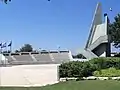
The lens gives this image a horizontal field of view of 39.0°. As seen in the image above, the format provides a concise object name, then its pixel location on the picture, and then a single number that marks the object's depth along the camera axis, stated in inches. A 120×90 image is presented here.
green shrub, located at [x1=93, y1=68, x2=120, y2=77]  514.8
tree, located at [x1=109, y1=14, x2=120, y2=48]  1274.4
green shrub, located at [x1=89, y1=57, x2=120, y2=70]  621.1
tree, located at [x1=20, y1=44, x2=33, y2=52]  2850.4
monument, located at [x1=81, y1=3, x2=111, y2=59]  1350.8
